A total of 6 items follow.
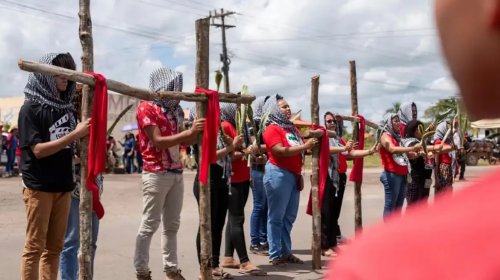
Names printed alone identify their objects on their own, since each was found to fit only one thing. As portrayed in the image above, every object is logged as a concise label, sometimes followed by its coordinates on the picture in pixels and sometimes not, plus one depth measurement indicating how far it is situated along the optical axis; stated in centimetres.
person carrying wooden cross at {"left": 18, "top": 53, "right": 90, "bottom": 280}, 454
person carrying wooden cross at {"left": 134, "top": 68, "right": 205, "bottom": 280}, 554
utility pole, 3941
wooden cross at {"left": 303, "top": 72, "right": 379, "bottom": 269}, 696
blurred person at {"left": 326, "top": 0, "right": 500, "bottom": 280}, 62
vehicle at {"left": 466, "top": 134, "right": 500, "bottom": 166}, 3275
